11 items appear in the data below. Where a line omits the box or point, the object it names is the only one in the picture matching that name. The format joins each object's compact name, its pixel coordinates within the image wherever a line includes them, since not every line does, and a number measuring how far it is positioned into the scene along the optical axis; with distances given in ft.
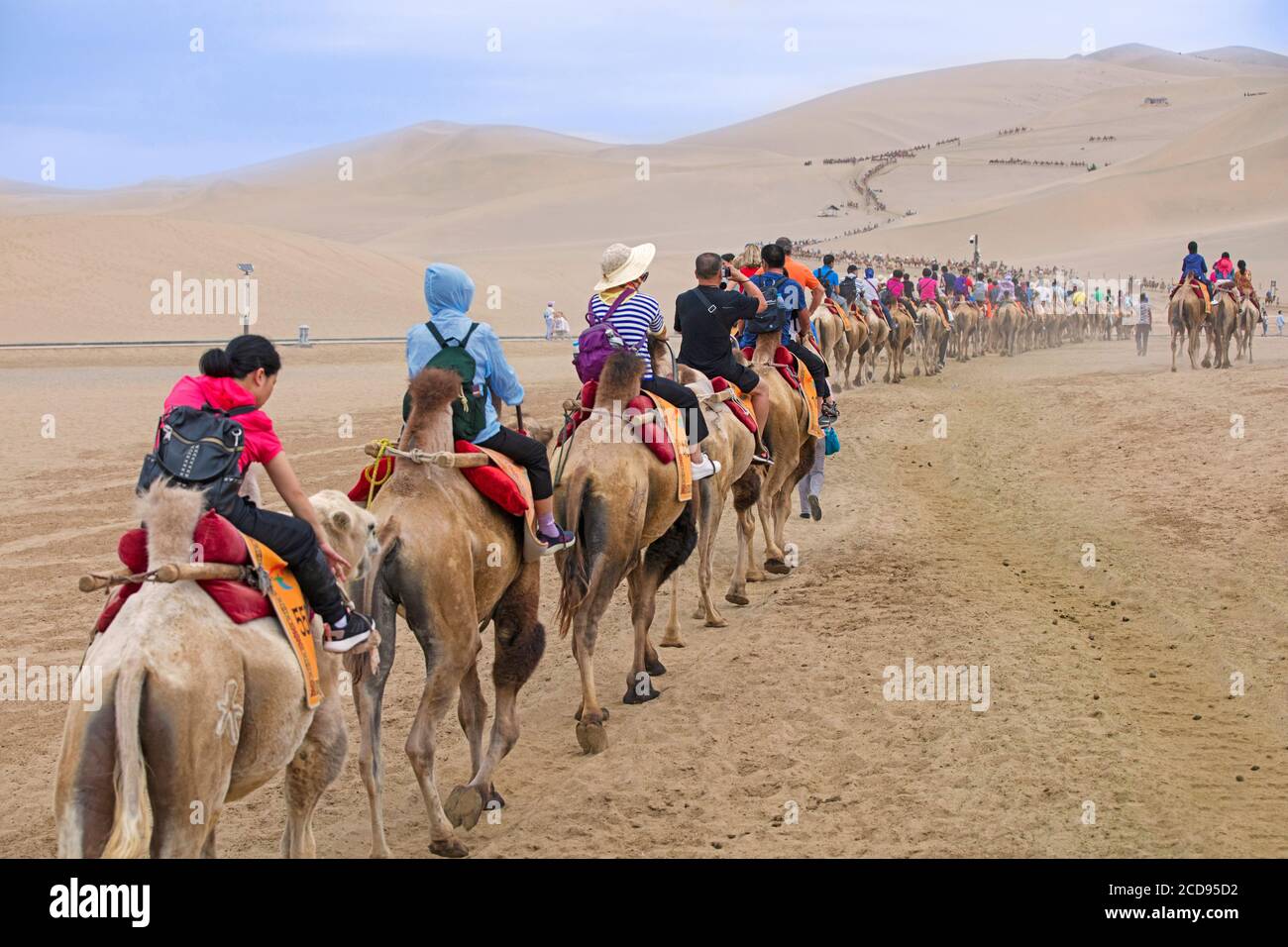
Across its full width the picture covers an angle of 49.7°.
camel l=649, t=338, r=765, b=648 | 35.35
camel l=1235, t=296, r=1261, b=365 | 96.53
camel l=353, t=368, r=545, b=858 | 22.21
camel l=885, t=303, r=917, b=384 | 103.24
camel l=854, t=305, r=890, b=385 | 97.85
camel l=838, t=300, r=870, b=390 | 92.27
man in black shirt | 37.06
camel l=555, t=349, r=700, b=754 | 28.14
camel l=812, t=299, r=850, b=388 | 80.07
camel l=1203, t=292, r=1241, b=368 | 90.12
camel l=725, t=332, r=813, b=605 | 42.60
